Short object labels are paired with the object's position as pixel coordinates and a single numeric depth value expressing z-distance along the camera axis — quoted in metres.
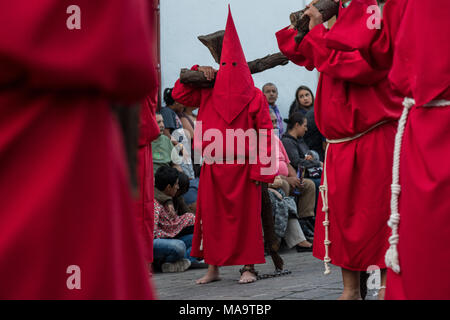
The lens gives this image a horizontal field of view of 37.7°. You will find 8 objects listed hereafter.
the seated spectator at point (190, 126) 8.73
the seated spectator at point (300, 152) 8.66
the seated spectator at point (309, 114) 9.49
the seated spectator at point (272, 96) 9.50
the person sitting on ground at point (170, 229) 6.61
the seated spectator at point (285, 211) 7.80
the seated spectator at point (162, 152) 7.58
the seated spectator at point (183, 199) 7.11
